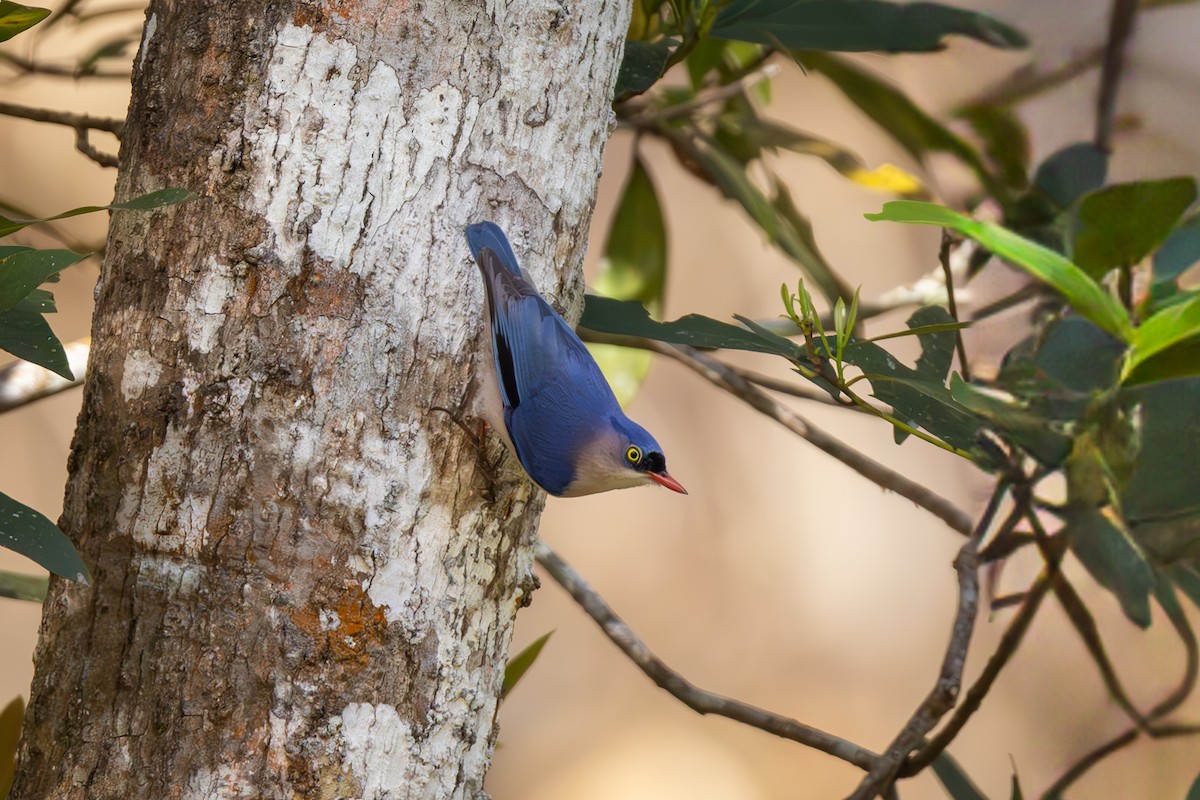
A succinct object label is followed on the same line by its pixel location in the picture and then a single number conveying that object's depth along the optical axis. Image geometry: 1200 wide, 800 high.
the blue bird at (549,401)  6.09
